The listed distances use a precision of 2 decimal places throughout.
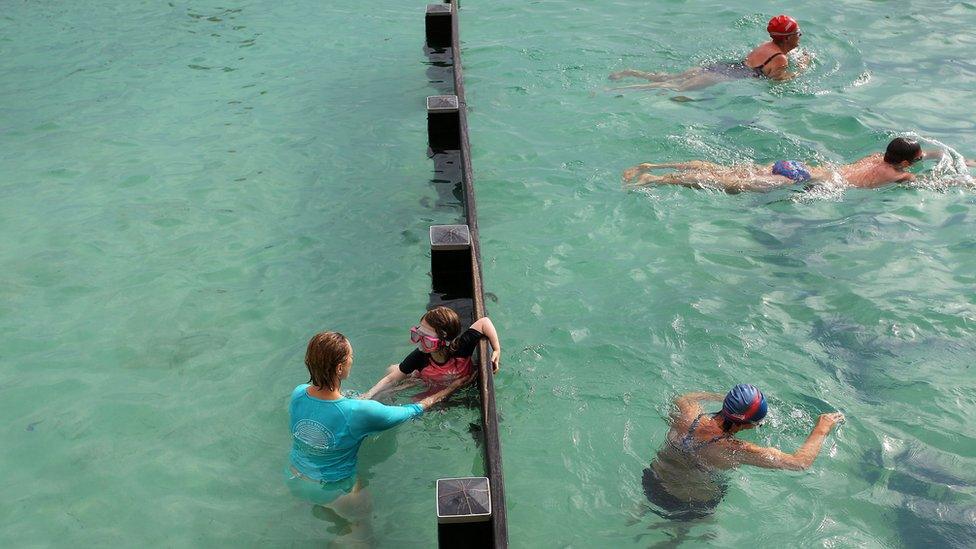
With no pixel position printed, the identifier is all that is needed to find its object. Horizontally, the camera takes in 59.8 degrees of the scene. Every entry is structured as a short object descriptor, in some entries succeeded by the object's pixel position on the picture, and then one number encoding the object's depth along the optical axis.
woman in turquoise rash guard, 4.56
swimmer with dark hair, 8.50
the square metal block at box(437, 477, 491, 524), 3.96
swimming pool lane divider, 4.00
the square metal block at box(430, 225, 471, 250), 6.19
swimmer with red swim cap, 10.73
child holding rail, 5.47
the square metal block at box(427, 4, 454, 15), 11.44
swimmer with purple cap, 5.20
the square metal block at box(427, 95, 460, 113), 8.41
